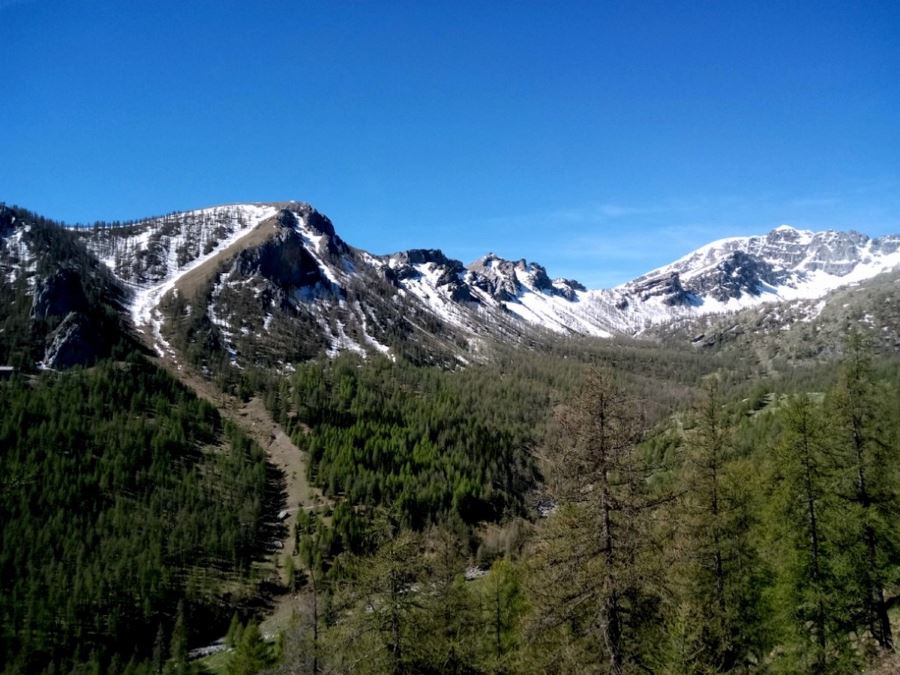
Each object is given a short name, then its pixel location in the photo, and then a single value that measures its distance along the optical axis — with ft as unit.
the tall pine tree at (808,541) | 80.38
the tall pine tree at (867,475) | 83.56
